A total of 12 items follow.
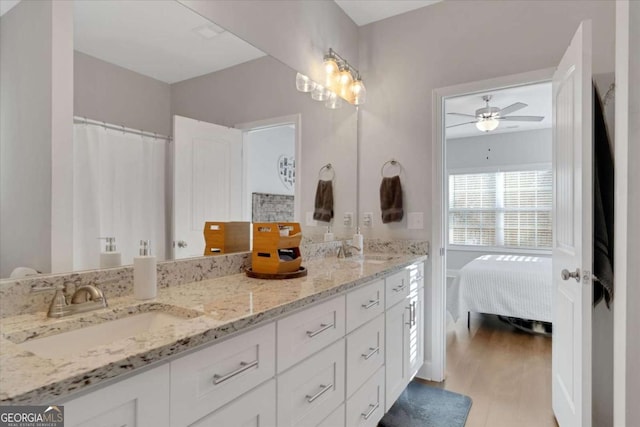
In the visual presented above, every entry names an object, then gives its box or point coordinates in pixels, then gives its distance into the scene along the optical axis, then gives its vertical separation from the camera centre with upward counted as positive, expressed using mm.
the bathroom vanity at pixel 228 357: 650 -353
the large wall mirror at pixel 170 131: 1175 +357
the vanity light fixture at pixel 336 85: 2408 +945
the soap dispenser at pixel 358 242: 2488 -203
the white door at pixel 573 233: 1497 -95
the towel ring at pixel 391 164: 2656 +377
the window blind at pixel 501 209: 5555 +74
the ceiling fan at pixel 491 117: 3898 +1105
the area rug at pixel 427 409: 2004 -1189
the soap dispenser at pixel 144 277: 1130 -206
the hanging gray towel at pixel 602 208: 1704 +27
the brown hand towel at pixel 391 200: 2605 +101
